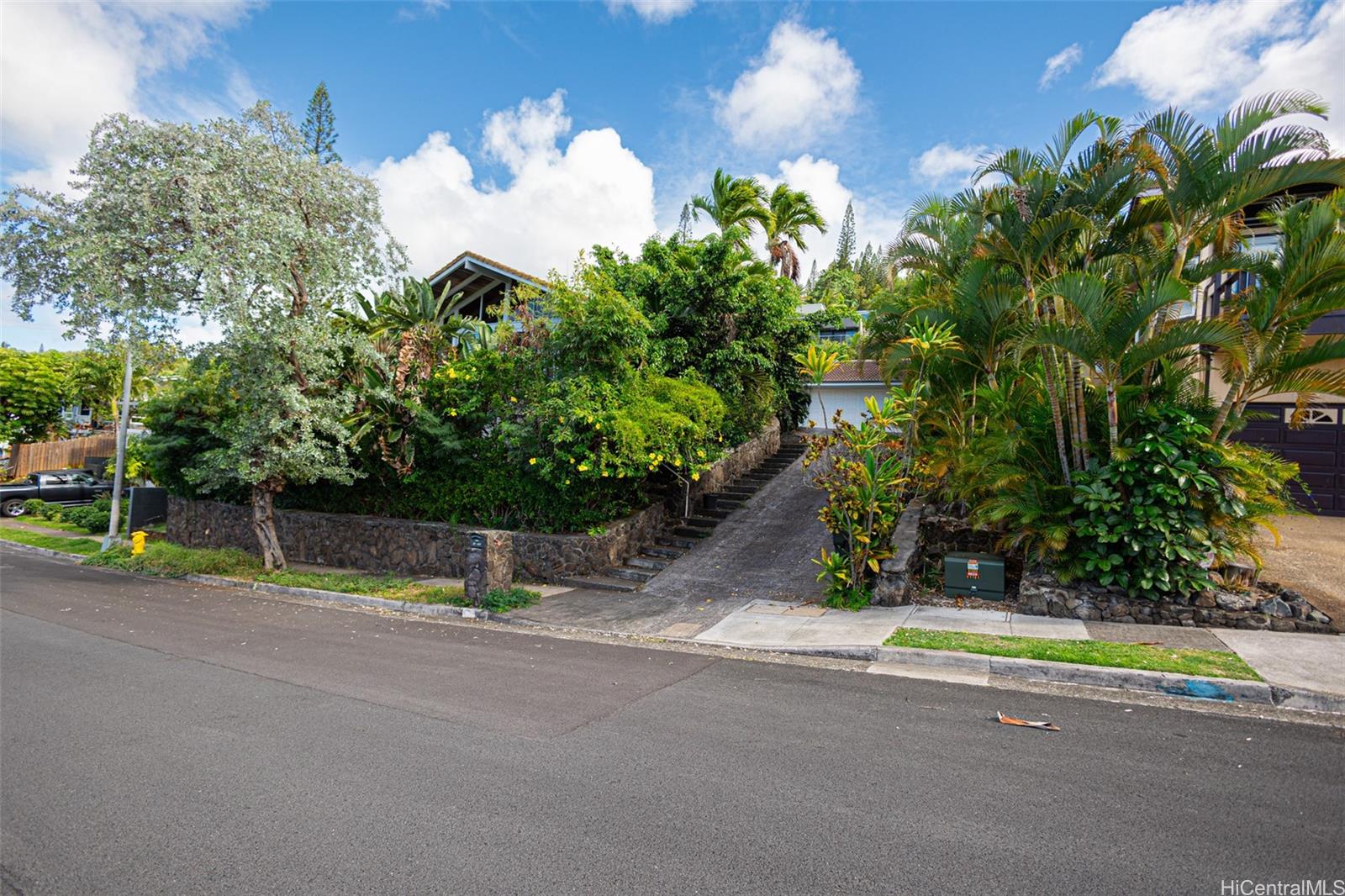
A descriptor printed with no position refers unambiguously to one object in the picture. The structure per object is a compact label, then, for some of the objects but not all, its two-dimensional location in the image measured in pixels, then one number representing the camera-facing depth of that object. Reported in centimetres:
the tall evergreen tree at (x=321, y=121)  3297
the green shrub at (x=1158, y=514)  820
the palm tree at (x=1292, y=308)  745
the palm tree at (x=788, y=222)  2209
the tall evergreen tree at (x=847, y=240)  5984
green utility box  968
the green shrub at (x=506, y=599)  1085
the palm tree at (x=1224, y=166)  782
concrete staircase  1264
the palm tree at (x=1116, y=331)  802
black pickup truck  2466
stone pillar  1111
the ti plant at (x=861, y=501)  999
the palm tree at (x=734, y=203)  2028
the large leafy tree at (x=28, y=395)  2770
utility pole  1669
